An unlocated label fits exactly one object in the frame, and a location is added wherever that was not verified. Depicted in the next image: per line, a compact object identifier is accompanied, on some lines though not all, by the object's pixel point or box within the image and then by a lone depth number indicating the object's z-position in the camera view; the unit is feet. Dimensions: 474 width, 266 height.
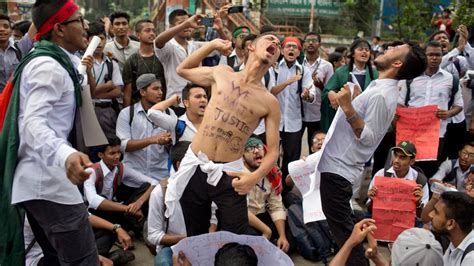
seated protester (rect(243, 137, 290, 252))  16.21
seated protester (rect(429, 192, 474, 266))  10.75
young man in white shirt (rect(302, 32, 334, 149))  21.68
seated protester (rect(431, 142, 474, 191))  18.74
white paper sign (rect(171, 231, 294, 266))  9.25
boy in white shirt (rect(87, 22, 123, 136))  17.94
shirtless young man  11.07
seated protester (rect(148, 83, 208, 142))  14.62
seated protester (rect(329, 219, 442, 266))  9.30
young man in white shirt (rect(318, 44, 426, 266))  12.17
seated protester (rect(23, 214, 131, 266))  14.58
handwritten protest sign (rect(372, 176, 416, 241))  15.62
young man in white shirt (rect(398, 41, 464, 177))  19.39
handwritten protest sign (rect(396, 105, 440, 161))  18.63
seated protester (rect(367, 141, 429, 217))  17.22
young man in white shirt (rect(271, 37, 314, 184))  20.43
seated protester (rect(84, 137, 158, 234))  15.62
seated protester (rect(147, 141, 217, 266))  13.82
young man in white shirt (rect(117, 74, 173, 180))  17.79
